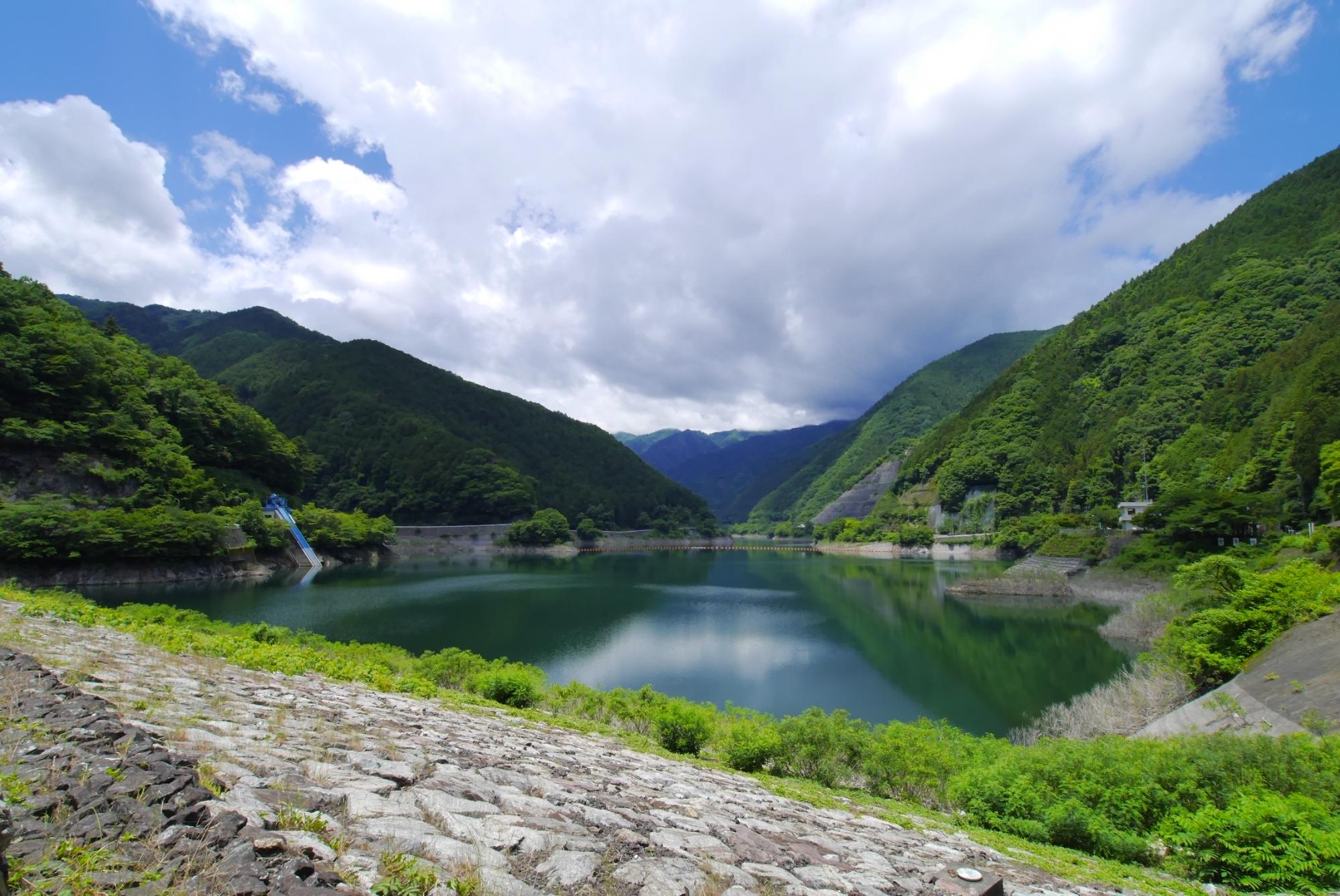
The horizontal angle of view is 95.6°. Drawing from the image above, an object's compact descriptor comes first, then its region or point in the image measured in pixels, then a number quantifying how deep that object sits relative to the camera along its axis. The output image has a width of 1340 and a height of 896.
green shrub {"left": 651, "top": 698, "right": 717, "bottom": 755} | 10.60
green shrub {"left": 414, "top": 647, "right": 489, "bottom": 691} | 14.53
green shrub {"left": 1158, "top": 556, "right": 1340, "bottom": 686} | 15.71
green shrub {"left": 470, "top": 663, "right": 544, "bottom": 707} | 12.72
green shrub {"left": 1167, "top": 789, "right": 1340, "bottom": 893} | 5.25
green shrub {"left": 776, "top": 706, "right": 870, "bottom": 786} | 9.58
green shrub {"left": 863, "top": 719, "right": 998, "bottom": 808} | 9.30
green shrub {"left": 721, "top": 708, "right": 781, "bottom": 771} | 9.62
